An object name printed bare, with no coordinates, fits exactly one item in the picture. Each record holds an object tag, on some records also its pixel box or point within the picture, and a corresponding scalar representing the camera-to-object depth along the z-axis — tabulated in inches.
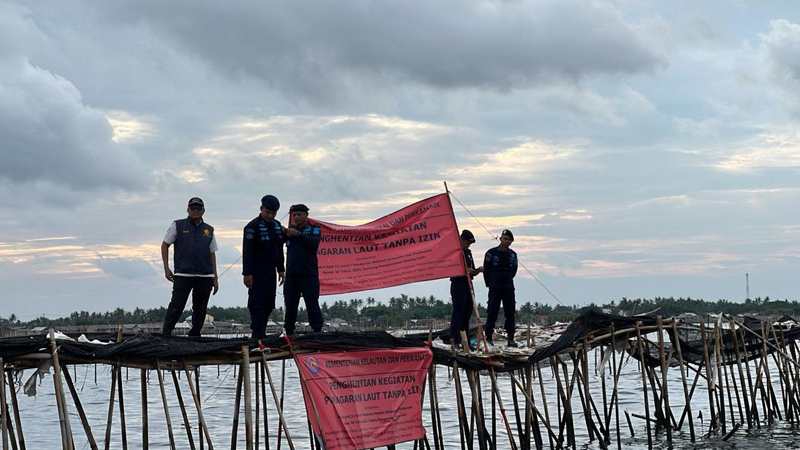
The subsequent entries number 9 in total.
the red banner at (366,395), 500.7
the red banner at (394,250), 589.3
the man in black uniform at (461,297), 665.6
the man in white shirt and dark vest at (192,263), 518.9
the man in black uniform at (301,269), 534.9
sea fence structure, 460.4
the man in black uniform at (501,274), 676.7
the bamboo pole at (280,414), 480.7
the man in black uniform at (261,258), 526.9
